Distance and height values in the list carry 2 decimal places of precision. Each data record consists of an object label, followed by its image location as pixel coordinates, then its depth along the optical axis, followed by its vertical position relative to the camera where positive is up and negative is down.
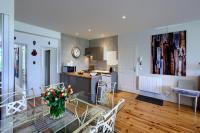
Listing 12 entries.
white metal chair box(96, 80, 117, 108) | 2.45 -0.68
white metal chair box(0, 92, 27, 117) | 1.81 -0.61
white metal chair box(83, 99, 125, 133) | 1.13 -0.54
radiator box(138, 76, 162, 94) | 4.11 -0.63
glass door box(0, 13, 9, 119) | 1.93 +0.15
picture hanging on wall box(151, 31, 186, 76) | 3.69 +0.42
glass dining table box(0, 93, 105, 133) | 1.47 -0.74
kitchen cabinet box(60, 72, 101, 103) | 3.67 -0.53
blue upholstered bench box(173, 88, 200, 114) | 3.14 -0.72
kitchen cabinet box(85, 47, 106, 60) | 5.50 +0.63
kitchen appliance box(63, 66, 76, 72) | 4.94 -0.12
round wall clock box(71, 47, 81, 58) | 5.49 +0.65
